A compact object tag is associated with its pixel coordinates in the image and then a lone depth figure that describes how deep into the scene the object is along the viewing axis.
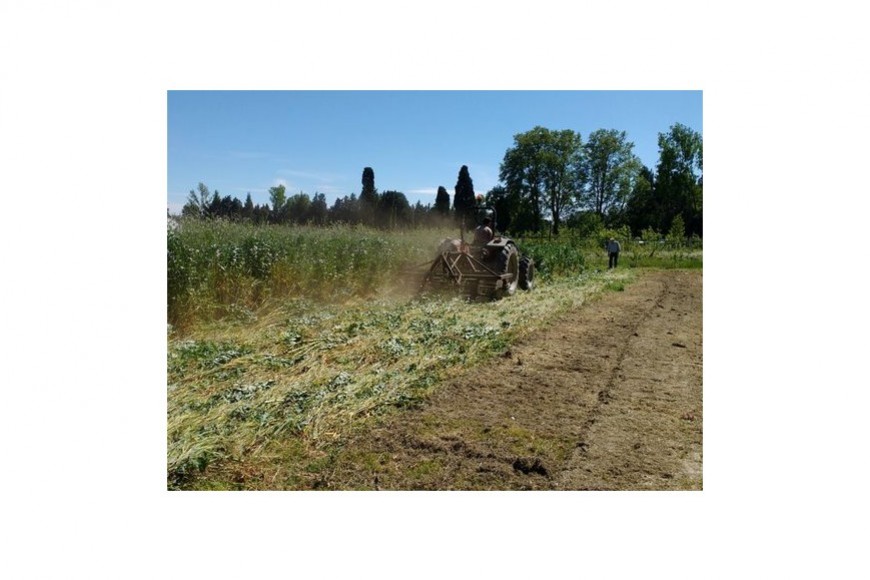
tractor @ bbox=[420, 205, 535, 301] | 8.24
